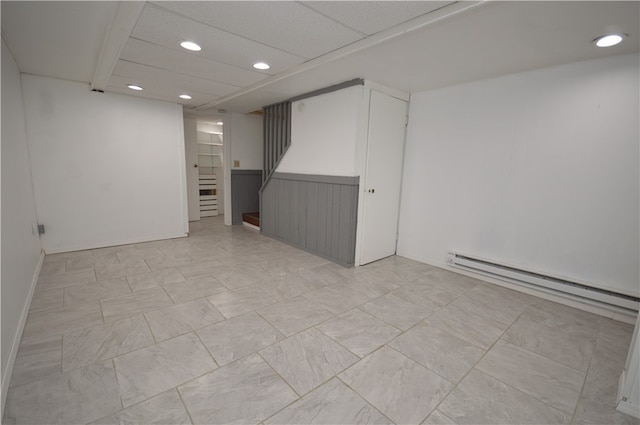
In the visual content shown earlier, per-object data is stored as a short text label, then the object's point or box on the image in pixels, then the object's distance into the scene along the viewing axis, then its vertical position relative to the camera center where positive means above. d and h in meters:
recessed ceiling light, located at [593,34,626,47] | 2.18 +1.12
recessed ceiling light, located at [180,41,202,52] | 2.43 +1.06
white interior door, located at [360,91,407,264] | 3.70 -0.02
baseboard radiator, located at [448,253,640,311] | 2.60 -1.06
